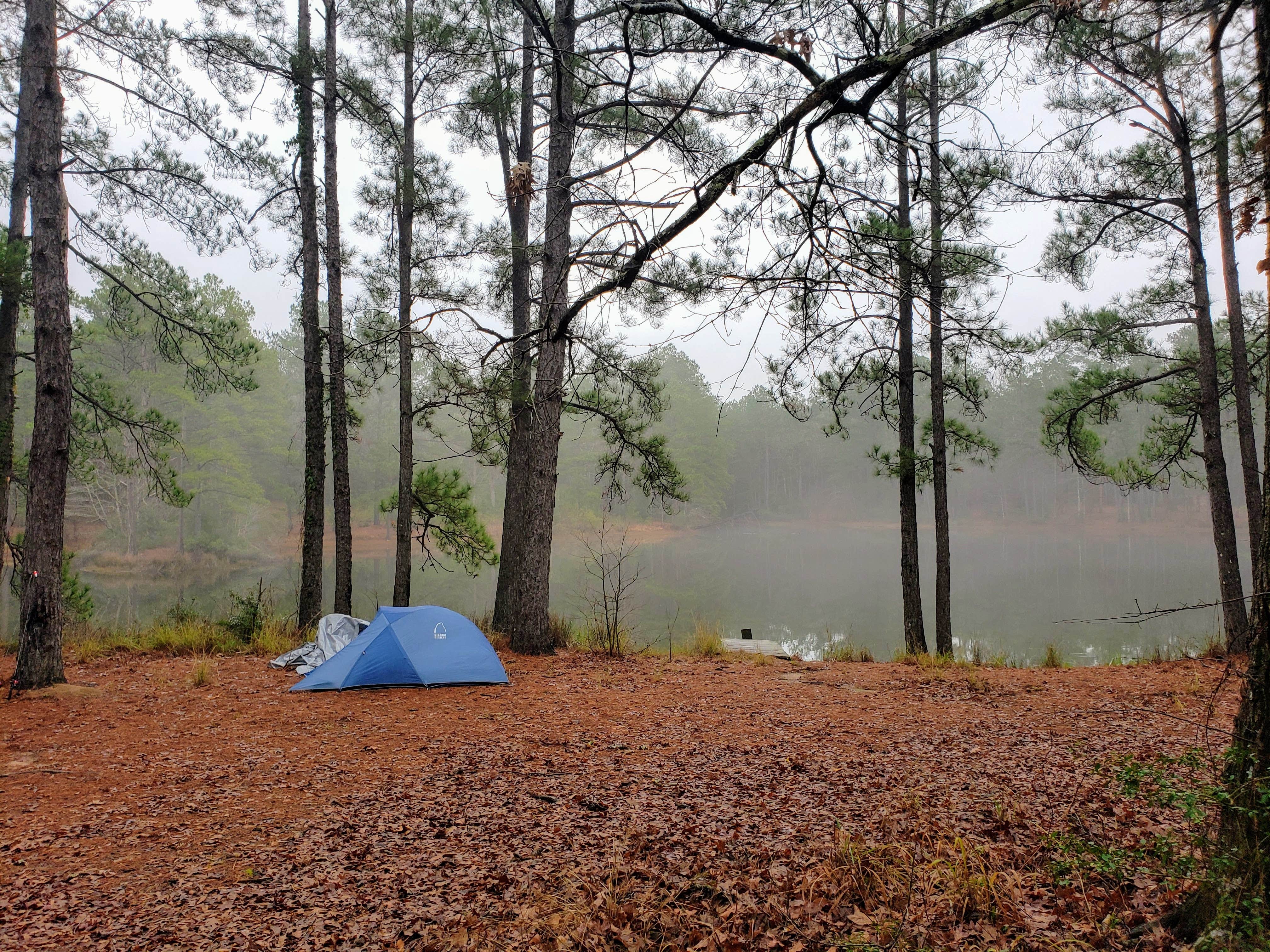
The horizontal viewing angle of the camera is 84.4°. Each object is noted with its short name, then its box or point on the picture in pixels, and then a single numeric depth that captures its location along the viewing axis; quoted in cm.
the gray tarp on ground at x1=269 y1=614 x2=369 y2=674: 721
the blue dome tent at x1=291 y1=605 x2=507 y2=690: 635
